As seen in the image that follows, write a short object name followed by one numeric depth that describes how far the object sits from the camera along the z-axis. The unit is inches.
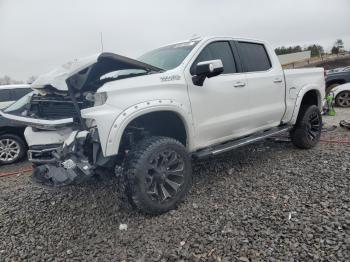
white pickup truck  123.6
